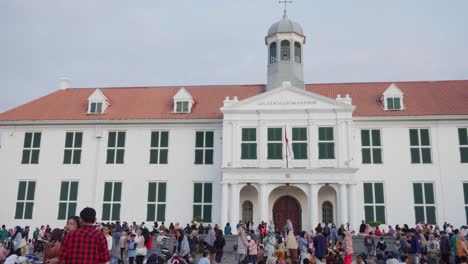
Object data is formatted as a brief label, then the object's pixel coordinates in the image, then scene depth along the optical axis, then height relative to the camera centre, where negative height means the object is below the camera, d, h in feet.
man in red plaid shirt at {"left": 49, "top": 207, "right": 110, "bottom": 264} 19.45 -1.07
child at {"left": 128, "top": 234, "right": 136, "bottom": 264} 57.67 -3.79
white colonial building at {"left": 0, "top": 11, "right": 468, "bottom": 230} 92.63 +14.37
